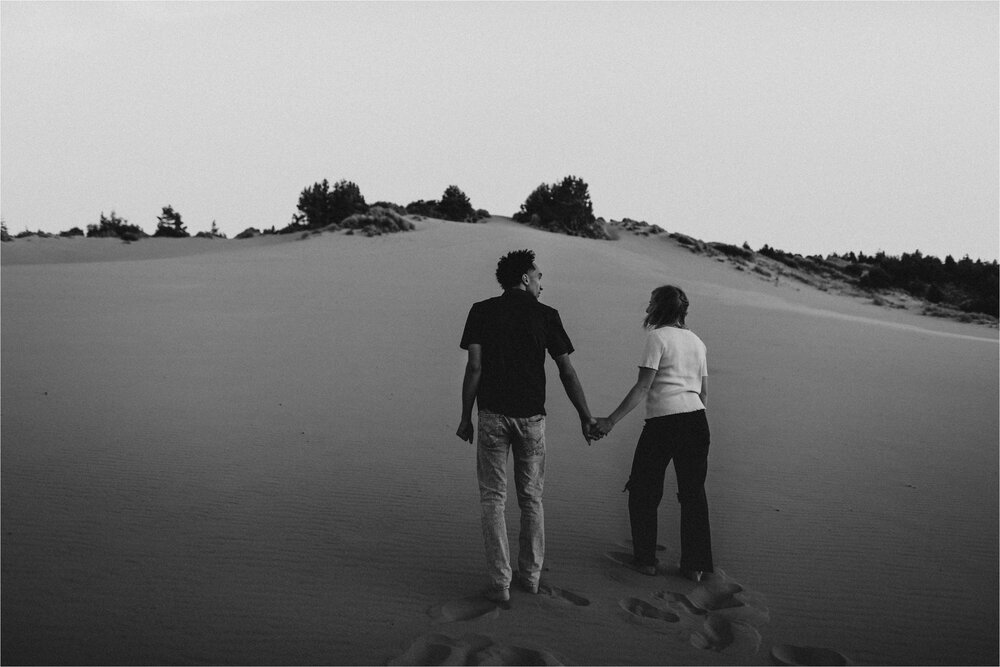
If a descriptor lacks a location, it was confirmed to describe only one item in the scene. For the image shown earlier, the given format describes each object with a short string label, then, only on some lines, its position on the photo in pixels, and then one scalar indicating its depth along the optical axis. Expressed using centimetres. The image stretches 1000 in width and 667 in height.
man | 405
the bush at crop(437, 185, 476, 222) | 4706
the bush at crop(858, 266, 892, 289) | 3566
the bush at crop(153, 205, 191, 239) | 4462
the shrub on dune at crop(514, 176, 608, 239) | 4572
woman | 438
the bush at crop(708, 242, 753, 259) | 3909
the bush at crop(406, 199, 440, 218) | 4537
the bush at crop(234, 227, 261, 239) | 4122
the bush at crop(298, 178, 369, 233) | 3841
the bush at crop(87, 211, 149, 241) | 4072
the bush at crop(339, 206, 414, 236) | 3175
